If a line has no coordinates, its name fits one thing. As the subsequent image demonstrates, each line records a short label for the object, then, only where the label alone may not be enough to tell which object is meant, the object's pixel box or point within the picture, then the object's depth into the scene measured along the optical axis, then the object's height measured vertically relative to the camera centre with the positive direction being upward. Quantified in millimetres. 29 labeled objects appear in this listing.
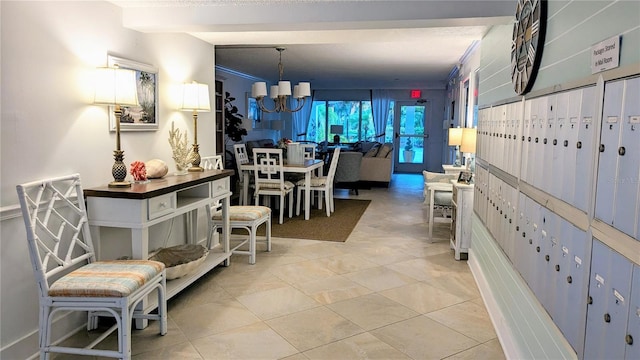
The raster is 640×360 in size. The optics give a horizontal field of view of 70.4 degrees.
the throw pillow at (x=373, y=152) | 9500 -324
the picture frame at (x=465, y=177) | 4473 -382
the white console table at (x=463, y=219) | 4285 -756
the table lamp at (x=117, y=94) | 2717 +223
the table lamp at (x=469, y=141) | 4656 -22
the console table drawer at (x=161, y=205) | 2746 -464
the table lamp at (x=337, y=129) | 12609 +187
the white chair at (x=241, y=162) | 6188 -397
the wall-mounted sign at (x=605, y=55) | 1320 +267
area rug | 5238 -1134
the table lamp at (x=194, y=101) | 3830 +269
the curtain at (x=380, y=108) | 12398 +786
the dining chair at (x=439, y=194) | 4943 -631
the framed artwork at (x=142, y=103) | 3137 +218
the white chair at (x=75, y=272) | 2193 -736
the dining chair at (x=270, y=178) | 5848 -574
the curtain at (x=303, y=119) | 12930 +459
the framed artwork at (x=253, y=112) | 10198 +520
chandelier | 6848 +659
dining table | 5926 -520
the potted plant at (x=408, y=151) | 12406 -371
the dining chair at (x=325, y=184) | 6301 -678
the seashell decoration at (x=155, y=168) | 3232 -265
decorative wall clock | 2092 +499
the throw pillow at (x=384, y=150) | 9359 -276
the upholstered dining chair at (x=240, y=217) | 4066 -762
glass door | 12266 +65
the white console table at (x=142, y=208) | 2662 -480
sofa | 9219 -637
